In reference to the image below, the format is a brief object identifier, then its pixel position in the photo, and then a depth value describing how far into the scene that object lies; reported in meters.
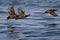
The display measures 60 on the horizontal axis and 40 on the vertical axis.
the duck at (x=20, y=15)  24.75
